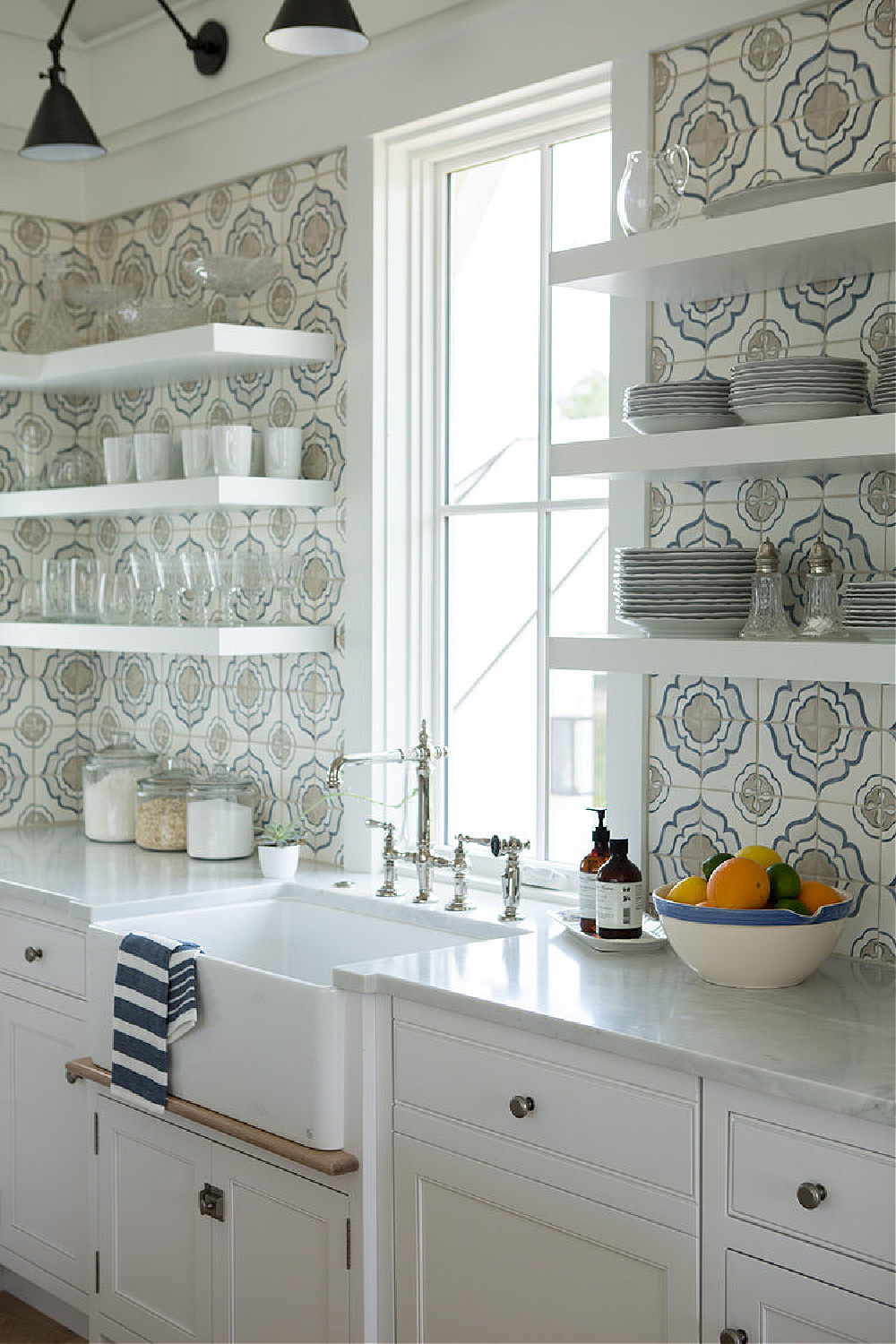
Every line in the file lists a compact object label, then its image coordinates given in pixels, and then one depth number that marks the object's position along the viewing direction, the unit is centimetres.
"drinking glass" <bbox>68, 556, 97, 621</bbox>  382
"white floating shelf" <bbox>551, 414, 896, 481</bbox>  217
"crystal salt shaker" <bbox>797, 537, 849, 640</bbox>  234
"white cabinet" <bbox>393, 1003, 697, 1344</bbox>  202
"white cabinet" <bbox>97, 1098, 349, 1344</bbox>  250
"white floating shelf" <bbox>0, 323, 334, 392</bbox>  333
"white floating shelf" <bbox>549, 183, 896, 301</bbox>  216
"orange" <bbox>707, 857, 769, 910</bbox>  229
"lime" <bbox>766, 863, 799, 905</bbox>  232
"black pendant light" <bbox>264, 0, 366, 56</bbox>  269
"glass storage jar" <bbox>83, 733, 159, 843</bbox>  378
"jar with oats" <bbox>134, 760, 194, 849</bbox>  362
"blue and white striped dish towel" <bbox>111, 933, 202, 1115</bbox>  269
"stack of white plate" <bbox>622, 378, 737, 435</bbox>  242
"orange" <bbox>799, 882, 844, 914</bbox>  232
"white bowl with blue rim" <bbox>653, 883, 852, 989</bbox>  224
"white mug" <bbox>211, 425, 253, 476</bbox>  339
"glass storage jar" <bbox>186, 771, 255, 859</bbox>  350
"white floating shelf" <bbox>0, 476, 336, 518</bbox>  333
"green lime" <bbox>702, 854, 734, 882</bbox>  246
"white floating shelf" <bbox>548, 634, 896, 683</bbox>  217
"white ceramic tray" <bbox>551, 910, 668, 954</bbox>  253
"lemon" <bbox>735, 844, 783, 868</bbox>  241
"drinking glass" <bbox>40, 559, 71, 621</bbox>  385
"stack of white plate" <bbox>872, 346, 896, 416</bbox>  223
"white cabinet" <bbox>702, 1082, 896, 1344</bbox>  180
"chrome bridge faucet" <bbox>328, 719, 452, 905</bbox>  306
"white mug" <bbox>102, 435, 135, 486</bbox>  369
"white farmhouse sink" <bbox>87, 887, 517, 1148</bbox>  243
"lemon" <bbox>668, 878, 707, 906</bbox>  236
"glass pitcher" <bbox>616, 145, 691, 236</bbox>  247
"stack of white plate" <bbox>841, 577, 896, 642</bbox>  218
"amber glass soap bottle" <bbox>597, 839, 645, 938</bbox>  253
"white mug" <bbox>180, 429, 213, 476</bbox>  346
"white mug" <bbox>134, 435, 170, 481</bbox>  359
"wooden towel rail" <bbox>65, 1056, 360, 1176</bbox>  238
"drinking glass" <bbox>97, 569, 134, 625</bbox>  367
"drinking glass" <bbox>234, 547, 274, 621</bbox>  352
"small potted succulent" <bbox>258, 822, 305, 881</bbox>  328
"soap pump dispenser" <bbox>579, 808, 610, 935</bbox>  268
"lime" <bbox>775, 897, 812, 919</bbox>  230
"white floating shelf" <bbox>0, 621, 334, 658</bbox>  335
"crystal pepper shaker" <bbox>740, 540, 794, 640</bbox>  238
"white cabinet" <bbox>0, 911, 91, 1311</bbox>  309
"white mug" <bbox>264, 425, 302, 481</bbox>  343
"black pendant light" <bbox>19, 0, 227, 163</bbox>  335
